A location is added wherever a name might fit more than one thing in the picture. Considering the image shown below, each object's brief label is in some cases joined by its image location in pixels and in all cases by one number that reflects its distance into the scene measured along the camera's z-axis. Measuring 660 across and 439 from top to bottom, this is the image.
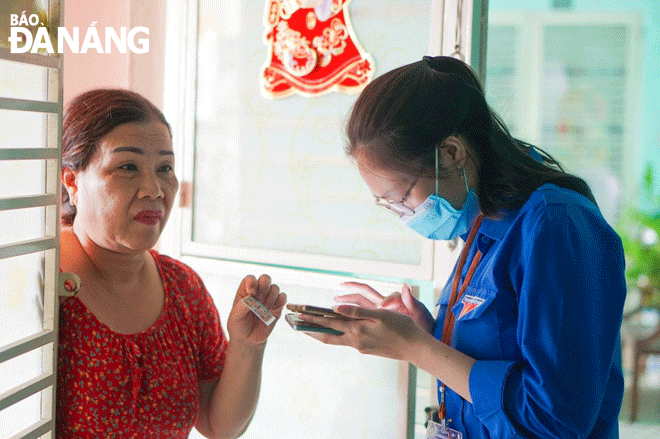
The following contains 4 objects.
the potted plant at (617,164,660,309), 3.41
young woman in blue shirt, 1.17
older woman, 1.44
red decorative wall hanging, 2.35
